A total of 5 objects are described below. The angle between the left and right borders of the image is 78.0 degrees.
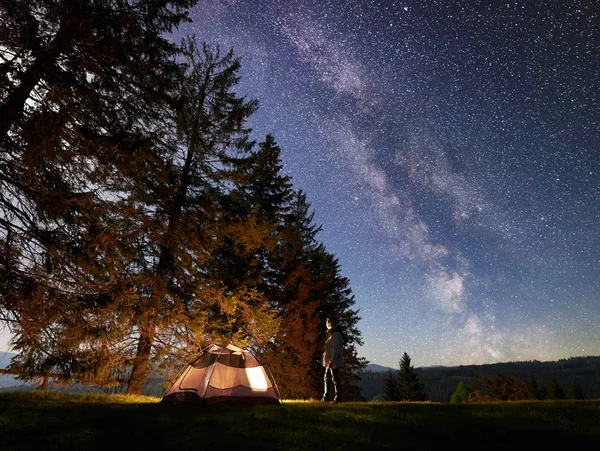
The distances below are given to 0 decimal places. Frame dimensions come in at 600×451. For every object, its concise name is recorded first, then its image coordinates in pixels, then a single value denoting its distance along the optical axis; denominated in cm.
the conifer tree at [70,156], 685
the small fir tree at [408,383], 5244
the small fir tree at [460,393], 6097
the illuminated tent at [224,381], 925
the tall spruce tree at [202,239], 1122
